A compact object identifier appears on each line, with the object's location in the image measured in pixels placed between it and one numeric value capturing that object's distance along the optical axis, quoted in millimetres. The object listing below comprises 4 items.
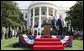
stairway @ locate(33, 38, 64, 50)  5269
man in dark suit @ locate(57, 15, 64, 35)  7525
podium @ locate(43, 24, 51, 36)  6246
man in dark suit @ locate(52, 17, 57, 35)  7878
